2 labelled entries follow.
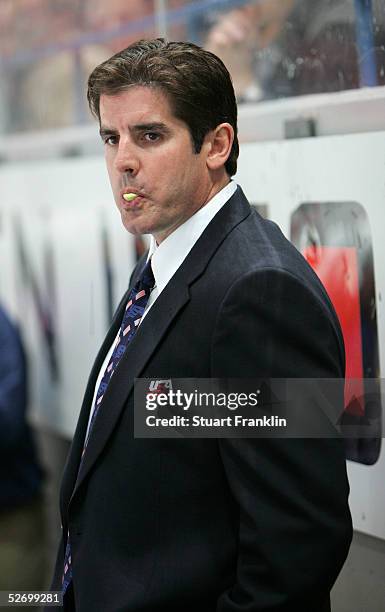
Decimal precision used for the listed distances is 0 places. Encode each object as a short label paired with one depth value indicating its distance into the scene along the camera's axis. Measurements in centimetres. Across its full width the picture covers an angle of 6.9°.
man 379
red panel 410
